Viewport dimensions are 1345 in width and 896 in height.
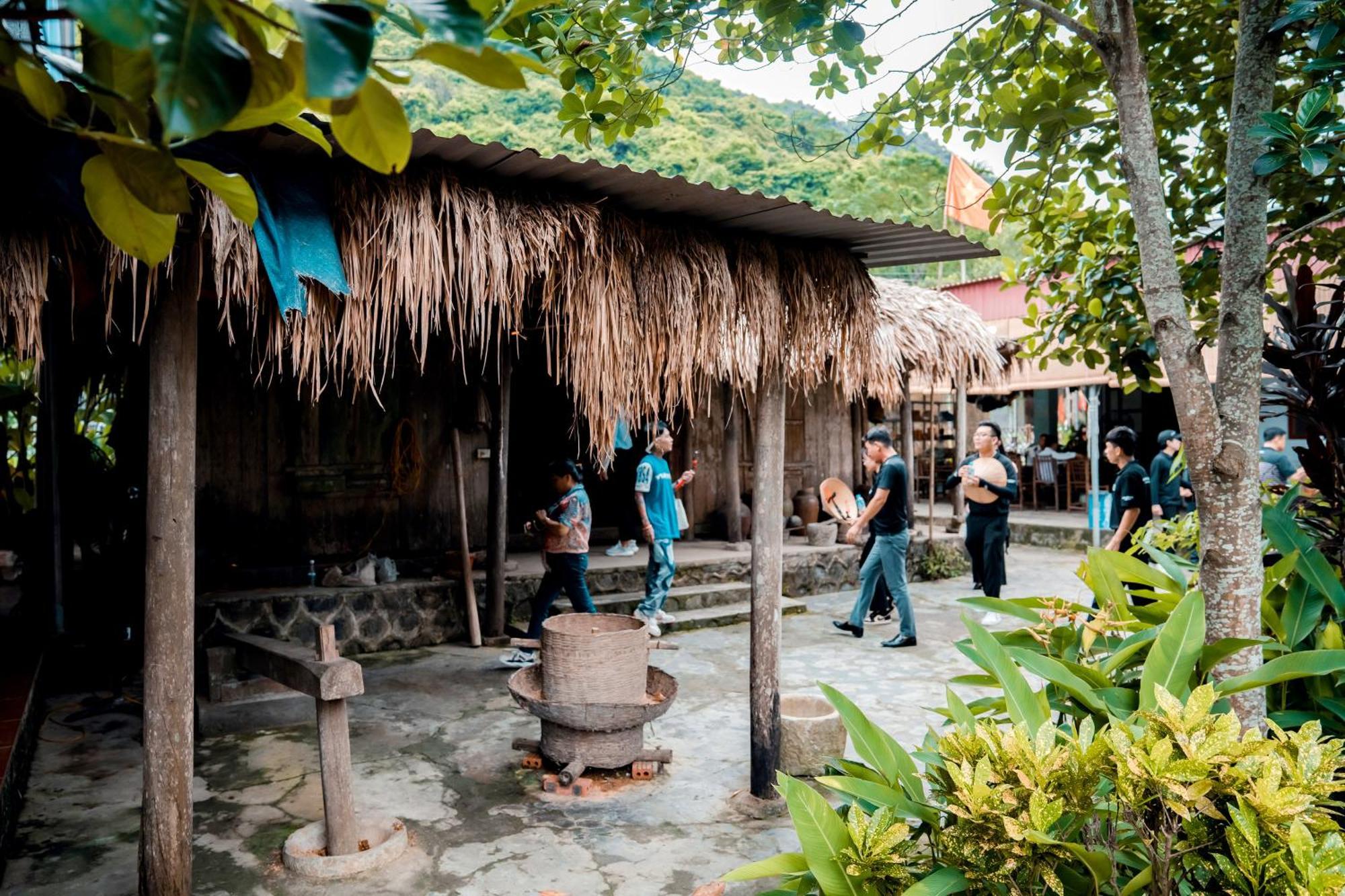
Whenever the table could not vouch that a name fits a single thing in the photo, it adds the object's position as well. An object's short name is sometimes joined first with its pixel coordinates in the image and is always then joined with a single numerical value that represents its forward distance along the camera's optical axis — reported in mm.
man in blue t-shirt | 7457
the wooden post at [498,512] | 7324
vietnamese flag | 18531
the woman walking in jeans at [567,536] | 6570
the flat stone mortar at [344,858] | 3500
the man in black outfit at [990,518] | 7211
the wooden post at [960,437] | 11391
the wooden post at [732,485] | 9914
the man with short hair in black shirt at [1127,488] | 6688
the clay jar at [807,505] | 10969
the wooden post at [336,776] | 3609
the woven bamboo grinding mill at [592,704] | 4348
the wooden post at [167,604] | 3082
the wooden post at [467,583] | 7238
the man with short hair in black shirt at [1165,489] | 7496
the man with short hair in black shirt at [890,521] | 7215
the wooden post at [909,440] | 11070
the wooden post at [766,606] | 4266
